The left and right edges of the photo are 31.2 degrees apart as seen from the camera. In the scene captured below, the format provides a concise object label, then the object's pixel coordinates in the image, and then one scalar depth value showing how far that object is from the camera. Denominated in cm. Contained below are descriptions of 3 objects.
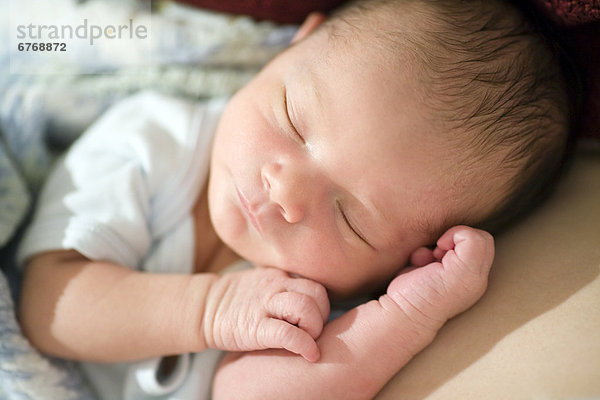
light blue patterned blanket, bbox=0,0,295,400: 46
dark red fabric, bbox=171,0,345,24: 47
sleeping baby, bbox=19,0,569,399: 38
